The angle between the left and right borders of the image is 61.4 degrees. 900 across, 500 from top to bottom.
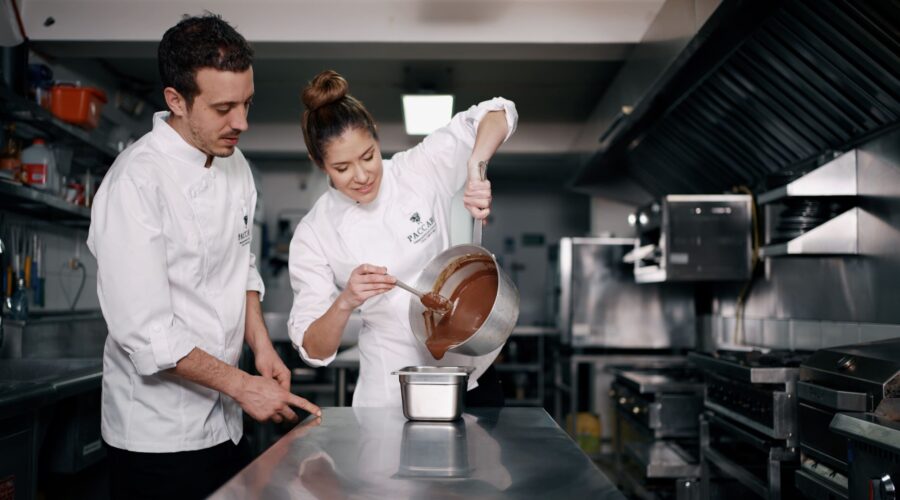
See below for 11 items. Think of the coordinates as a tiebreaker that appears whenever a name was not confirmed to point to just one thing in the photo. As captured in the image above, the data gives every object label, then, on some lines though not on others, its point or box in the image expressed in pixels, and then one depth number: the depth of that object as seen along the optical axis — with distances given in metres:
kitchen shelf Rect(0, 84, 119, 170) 3.36
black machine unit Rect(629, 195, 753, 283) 3.94
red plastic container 4.01
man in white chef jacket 1.65
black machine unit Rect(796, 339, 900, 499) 1.98
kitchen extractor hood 2.53
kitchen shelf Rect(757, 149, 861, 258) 2.96
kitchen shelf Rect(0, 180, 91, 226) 3.27
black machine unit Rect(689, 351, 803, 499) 2.70
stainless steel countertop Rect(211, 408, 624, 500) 1.21
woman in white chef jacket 1.94
